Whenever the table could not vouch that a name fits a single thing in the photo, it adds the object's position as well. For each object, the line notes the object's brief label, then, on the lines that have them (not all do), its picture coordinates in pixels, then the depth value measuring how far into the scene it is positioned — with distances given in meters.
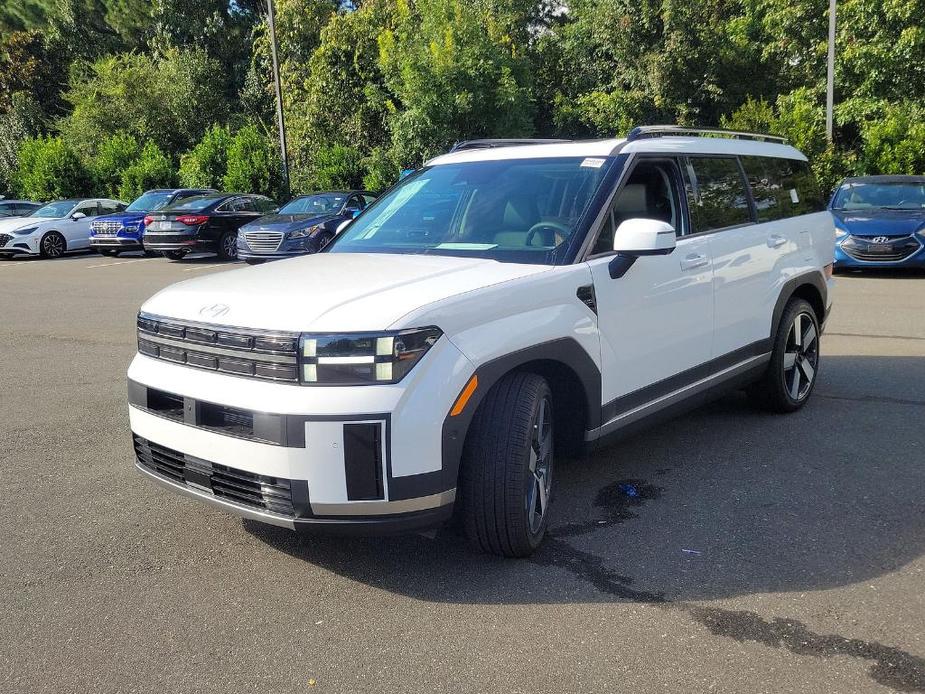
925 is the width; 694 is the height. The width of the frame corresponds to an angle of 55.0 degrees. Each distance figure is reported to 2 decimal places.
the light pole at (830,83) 20.92
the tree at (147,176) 33.56
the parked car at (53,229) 22.25
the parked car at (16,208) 25.42
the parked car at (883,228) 13.57
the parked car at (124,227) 21.70
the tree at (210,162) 32.22
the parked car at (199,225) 19.80
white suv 3.29
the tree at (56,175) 35.19
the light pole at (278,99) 27.30
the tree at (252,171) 30.61
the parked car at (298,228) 17.11
